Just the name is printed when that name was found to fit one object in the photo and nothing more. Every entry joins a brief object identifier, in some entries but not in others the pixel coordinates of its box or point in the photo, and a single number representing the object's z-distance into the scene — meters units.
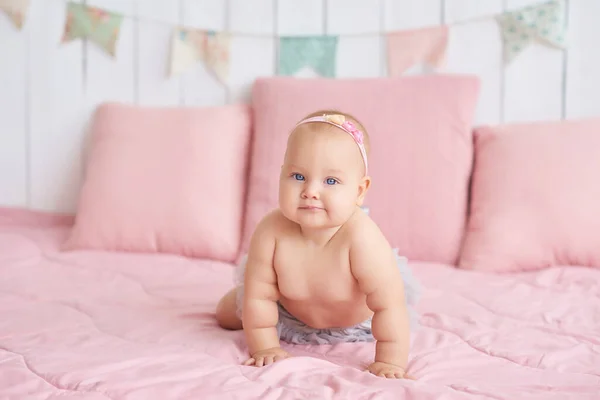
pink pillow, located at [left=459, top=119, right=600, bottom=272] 1.58
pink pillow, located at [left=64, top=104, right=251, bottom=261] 1.80
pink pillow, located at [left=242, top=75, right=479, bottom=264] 1.74
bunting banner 2.06
